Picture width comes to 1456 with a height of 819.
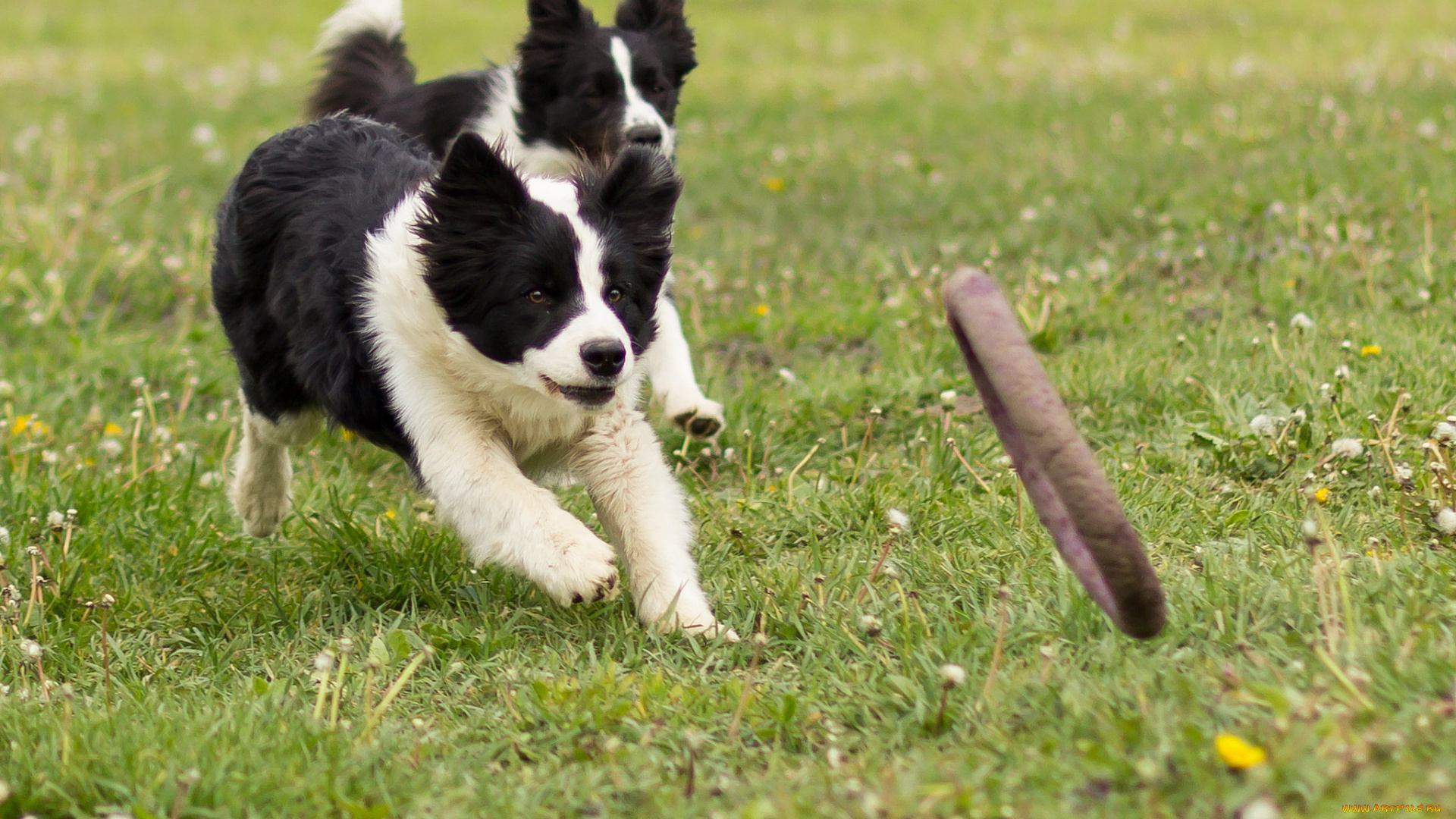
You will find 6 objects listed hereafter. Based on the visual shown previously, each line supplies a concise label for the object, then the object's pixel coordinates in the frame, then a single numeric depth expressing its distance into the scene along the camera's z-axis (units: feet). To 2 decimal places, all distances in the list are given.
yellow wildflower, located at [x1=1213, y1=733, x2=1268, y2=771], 13.02
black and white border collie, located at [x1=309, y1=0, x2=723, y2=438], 33.73
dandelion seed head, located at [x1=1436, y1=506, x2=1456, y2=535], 18.88
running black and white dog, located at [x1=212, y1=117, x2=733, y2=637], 20.58
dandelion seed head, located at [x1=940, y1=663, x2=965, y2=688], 15.94
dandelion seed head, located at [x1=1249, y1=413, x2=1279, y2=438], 23.45
